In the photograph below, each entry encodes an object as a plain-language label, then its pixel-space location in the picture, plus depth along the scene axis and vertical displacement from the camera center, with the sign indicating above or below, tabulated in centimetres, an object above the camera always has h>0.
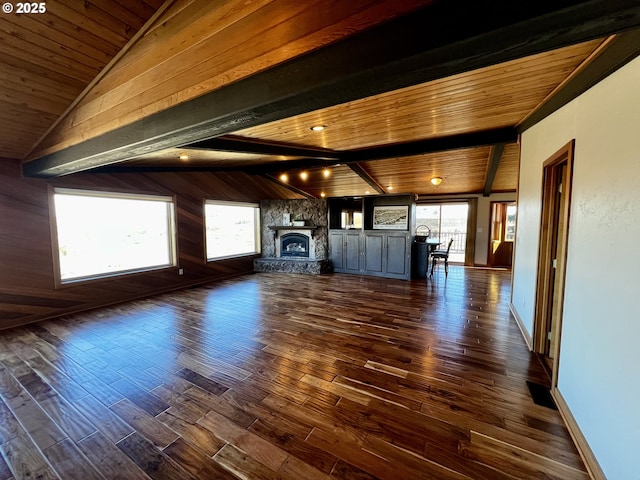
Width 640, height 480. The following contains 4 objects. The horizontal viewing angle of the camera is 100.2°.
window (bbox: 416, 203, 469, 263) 895 +4
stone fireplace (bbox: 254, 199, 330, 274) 712 -39
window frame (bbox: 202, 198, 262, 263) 611 -5
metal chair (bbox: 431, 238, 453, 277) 662 -76
